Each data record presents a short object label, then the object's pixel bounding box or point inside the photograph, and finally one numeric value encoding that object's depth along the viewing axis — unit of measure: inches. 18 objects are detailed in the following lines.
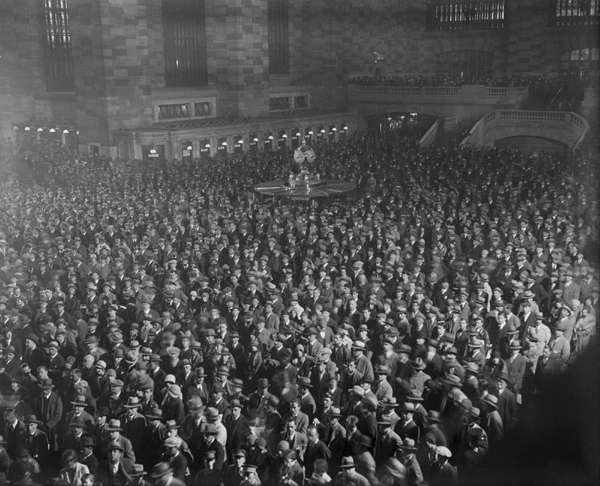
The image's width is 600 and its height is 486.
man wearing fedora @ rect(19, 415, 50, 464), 361.7
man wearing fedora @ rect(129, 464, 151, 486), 324.6
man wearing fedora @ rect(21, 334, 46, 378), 438.6
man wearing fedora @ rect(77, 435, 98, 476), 332.8
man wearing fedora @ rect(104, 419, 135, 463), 335.4
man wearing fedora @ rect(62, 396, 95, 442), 359.6
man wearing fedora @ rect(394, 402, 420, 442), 332.5
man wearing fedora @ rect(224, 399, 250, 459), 349.1
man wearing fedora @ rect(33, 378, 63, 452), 385.4
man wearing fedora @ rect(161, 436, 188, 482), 321.7
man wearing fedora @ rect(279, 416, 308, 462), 333.1
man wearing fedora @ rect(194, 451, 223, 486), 329.4
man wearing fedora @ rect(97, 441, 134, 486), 330.3
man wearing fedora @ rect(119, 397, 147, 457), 355.6
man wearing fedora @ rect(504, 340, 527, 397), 396.5
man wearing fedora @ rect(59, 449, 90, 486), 319.6
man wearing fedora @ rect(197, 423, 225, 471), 335.6
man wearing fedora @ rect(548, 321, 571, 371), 400.2
